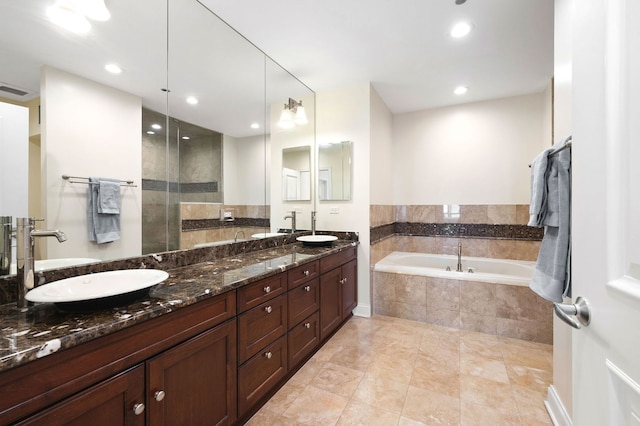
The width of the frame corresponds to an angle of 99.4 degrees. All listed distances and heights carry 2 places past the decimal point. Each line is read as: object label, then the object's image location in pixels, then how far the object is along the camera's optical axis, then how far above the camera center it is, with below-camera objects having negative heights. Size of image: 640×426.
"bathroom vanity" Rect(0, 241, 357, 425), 0.79 -0.54
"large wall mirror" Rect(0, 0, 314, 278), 1.24 +0.56
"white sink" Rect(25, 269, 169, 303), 0.97 -0.31
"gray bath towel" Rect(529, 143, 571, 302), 1.27 -0.12
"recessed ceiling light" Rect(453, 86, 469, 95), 3.17 +1.46
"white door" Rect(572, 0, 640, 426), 0.48 +0.01
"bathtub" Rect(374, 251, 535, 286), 2.75 -0.66
